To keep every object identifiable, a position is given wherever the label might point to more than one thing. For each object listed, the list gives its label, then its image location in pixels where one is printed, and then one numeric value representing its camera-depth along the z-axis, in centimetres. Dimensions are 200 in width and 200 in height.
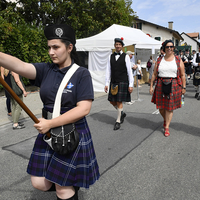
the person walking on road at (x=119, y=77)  481
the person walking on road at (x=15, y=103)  498
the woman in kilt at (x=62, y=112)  166
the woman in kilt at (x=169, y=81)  429
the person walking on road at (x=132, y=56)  1010
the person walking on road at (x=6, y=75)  519
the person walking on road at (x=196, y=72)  848
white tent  1069
